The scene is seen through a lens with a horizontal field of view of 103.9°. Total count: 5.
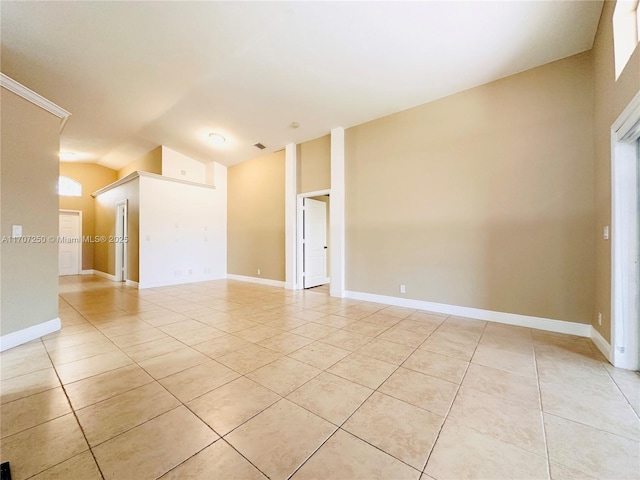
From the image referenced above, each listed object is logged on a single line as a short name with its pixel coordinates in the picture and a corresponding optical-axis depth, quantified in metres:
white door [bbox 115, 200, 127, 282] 6.63
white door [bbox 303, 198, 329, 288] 5.83
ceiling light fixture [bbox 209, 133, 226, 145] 5.67
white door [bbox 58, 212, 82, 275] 8.05
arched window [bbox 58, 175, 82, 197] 8.16
